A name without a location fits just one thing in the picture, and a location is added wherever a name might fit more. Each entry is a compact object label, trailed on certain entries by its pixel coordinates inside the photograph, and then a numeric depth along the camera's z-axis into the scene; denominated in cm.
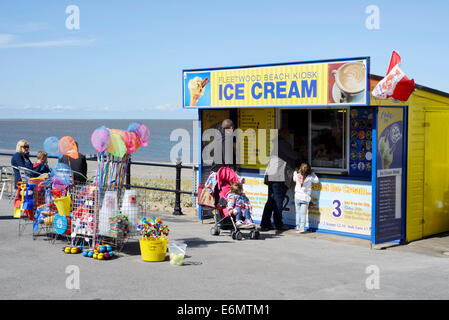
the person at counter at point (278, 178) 1127
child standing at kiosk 1095
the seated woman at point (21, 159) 1106
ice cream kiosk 982
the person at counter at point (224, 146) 1102
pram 1027
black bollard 1302
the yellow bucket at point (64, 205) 898
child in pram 1023
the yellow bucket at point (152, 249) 839
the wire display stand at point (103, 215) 862
